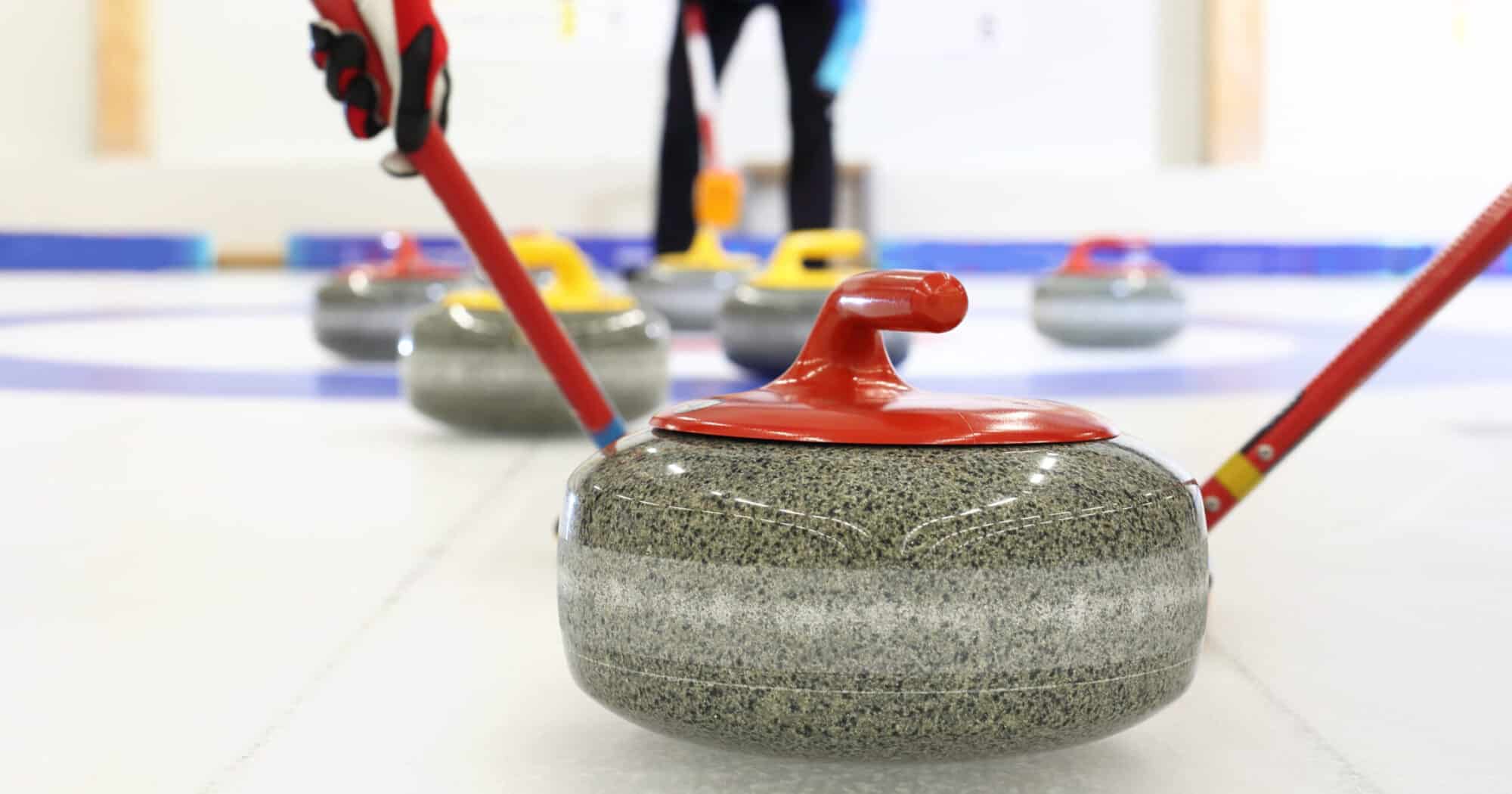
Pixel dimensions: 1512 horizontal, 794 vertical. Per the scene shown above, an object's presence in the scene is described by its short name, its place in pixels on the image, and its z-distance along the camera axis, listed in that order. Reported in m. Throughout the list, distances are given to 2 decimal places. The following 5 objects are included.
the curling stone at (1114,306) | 3.50
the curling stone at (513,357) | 2.17
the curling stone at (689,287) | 3.99
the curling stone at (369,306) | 3.12
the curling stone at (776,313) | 2.80
